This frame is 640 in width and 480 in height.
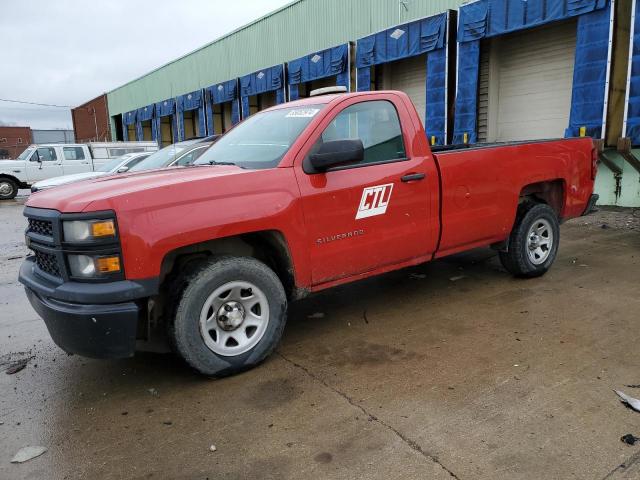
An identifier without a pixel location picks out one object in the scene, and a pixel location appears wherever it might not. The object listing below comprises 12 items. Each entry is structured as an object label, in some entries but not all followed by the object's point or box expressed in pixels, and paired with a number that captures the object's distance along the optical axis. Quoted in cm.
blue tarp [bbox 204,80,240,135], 2344
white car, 1155
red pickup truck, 290
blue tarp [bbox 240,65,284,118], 2002
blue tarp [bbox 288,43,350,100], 1659
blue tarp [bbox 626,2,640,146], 924
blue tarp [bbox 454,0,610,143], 986
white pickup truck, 1950
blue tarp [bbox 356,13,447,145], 1314
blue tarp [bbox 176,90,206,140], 2673
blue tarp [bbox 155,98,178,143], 3012
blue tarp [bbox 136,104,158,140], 3319
